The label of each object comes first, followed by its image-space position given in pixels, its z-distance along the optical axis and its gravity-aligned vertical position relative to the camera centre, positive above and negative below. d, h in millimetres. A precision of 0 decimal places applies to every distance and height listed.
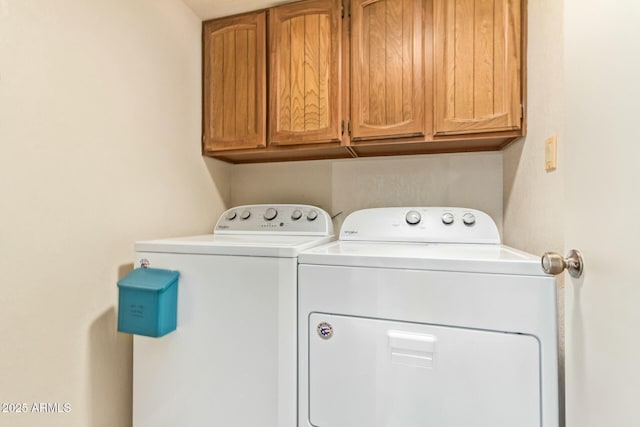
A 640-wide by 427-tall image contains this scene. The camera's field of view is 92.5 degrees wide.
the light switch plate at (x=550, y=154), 979 +199
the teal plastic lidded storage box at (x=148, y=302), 1068 -312
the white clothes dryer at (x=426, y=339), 828 -367
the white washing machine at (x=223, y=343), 1023 -456
